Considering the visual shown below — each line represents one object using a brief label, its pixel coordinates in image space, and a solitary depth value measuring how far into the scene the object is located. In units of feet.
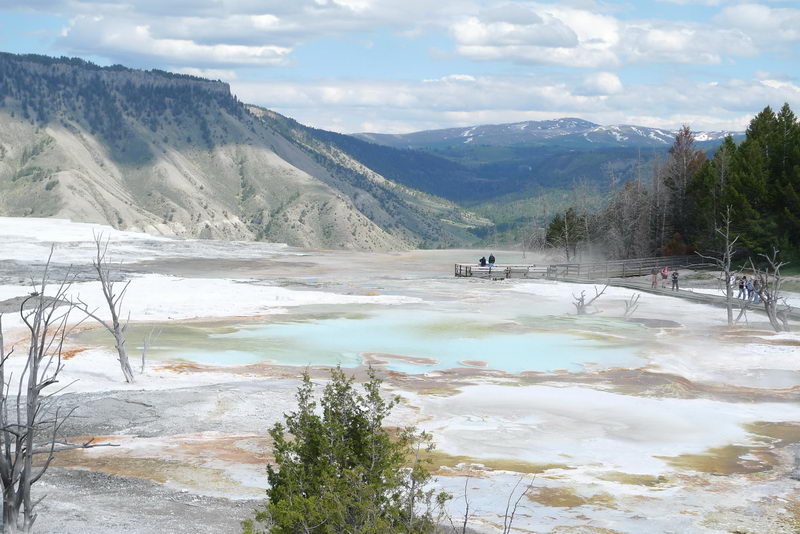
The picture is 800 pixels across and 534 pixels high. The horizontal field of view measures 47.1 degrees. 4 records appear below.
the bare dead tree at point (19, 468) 44.24
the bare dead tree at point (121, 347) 89.25
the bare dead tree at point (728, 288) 131.03
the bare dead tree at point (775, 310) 126.82
